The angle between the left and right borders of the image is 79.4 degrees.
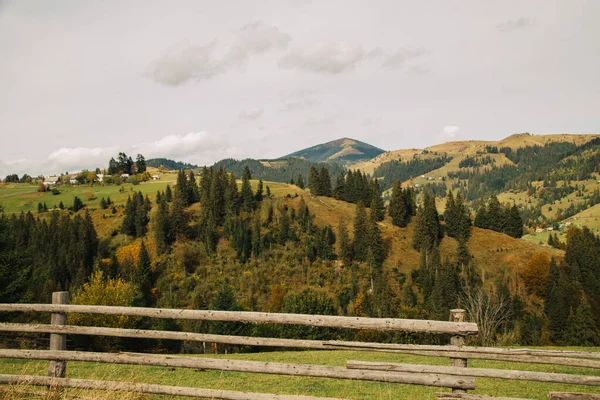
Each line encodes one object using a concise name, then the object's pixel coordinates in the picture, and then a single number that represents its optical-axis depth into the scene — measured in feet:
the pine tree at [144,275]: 297.33
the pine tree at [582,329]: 193.90
